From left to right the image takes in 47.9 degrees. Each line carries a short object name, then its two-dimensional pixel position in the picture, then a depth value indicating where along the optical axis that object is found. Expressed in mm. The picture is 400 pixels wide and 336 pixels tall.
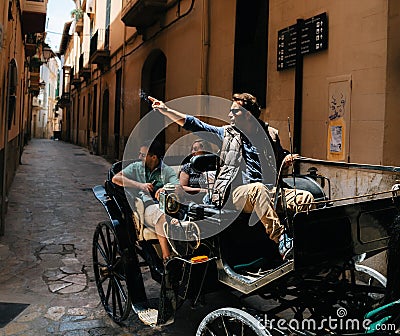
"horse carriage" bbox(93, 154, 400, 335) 2498
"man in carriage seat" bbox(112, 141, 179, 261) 3779
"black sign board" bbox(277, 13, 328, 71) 5520
